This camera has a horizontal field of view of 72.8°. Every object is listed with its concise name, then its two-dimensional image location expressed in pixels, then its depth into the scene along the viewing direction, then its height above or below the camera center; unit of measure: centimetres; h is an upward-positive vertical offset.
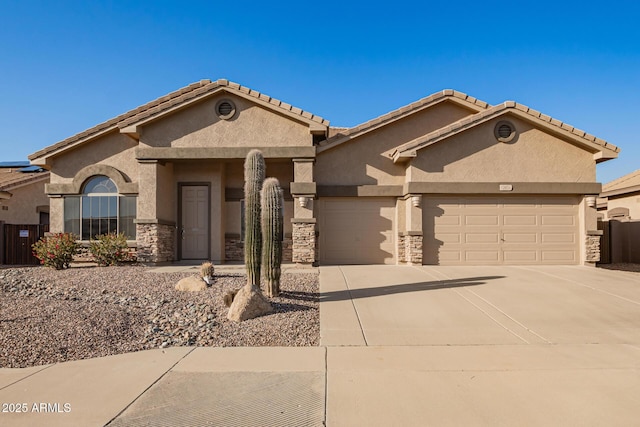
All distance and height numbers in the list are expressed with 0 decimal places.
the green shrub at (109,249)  1359 -103
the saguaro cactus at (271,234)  877 -35
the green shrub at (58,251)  1309 -103
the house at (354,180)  1386 +120
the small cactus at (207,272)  989 -130
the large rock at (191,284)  942 -149
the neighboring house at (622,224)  1606 -29
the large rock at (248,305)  746 -155
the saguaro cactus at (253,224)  873 -14
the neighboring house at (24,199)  1903 +83
